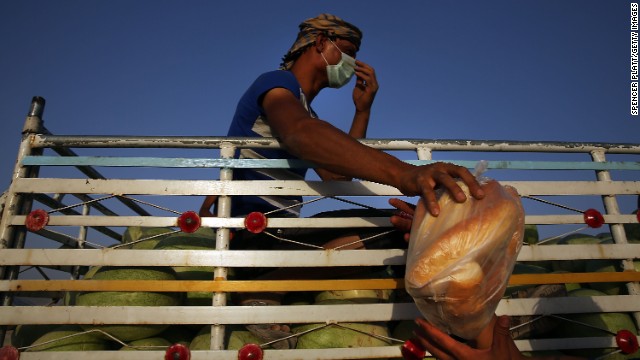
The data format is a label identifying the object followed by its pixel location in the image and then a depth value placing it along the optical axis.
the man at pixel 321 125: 1.62
